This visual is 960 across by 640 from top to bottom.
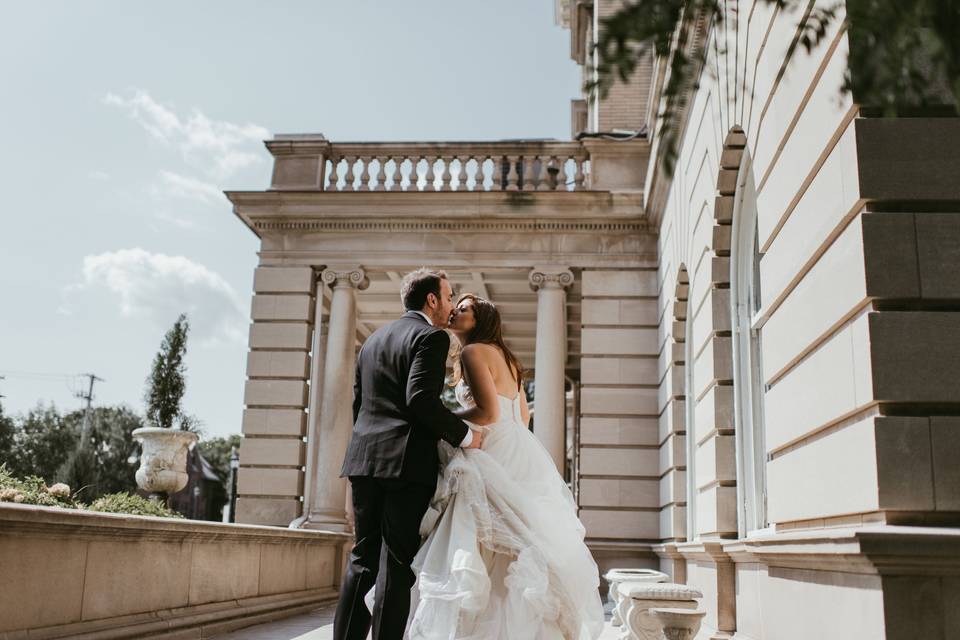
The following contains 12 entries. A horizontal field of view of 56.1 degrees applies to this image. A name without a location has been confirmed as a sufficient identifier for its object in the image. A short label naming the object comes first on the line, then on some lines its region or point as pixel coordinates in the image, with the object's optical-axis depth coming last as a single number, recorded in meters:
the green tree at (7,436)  46.88
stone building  4.26
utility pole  52.16
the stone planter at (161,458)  14.30
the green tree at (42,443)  53.56
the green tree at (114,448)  52.72
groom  4.91
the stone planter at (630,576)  7.53
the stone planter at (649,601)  6.36
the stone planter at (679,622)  6.20
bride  4.91
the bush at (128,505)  10.14
